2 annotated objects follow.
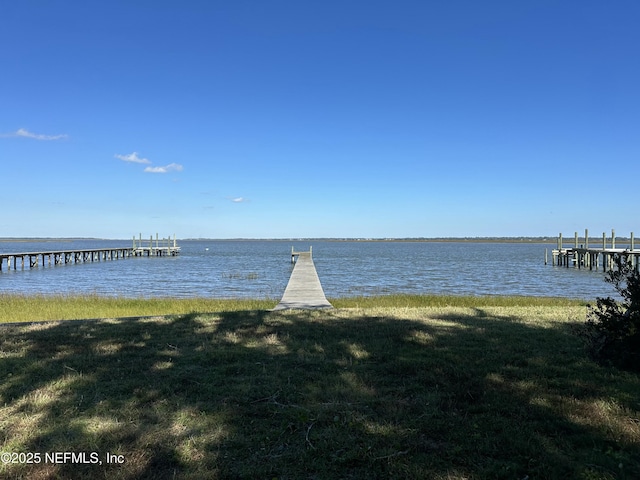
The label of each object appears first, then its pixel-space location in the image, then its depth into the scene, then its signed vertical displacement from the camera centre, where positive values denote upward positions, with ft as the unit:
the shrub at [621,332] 15.05 -3.27
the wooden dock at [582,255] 125.49 -4.57
